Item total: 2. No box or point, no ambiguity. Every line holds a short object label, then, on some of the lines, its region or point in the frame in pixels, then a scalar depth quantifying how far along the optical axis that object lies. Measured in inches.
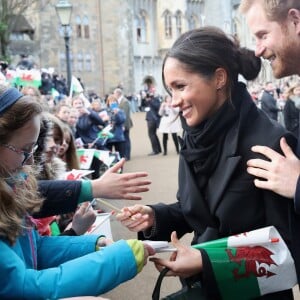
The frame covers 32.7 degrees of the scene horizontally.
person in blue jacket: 68.1
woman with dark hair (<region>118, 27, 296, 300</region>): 78.4
